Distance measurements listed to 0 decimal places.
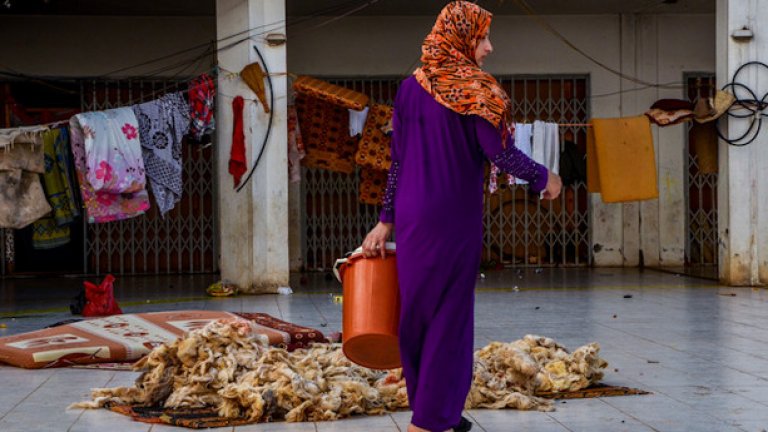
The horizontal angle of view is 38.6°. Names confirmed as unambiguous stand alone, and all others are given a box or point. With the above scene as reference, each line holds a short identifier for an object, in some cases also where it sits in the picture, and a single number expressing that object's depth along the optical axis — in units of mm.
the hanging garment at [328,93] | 11578
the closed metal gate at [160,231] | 14422
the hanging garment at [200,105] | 11266
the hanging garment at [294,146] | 11969
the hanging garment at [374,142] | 11922
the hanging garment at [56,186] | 10203
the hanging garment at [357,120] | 11891
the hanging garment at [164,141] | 10695
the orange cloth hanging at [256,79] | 11414
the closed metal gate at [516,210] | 14828
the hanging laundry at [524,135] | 12562
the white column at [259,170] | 11531
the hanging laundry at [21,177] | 9641
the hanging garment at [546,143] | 12680
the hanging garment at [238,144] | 11461
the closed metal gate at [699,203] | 15180
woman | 3945
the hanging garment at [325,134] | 12008
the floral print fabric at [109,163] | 10125
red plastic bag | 9344
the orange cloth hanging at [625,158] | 12109
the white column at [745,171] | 11984
